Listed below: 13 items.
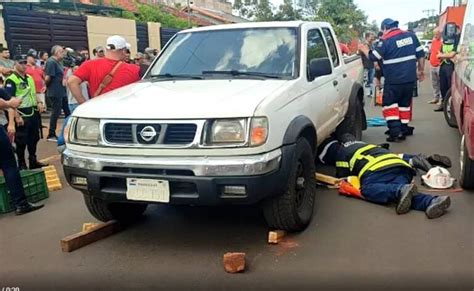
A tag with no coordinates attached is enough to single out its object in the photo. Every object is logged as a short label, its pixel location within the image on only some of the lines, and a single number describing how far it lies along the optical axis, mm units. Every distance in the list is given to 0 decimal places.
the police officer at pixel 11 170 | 5113
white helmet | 5387
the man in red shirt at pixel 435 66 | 11750
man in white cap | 5578
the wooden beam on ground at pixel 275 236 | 4133
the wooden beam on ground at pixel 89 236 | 4242
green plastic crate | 5375
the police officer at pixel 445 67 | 9984
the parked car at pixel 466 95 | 4695
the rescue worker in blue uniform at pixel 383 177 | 4653
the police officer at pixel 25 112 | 6809
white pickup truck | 3672
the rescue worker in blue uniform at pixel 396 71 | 7679
